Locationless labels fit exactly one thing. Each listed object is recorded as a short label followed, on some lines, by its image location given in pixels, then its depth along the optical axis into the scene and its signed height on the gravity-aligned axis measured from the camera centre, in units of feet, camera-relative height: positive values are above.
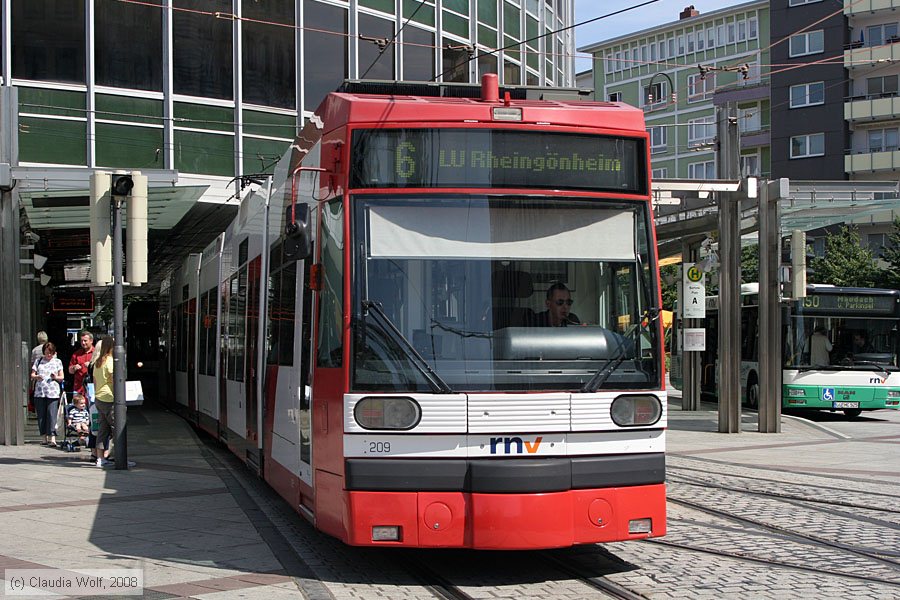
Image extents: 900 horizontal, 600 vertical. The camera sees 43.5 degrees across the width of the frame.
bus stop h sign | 70.64 +1.46
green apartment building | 207.62 +49.71
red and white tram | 22.70 -0.10
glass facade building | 68.39 +16.68
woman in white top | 54.49 -2.92
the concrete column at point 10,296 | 52.06 +1.46
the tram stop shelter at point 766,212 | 59.57 +5.88
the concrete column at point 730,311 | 62.49 +0.26
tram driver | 23.65 +0.18
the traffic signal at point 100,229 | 44.47 +3.81
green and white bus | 76.79 -2.47
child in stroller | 51.78 -4.37
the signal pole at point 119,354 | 44.70 -1.13
